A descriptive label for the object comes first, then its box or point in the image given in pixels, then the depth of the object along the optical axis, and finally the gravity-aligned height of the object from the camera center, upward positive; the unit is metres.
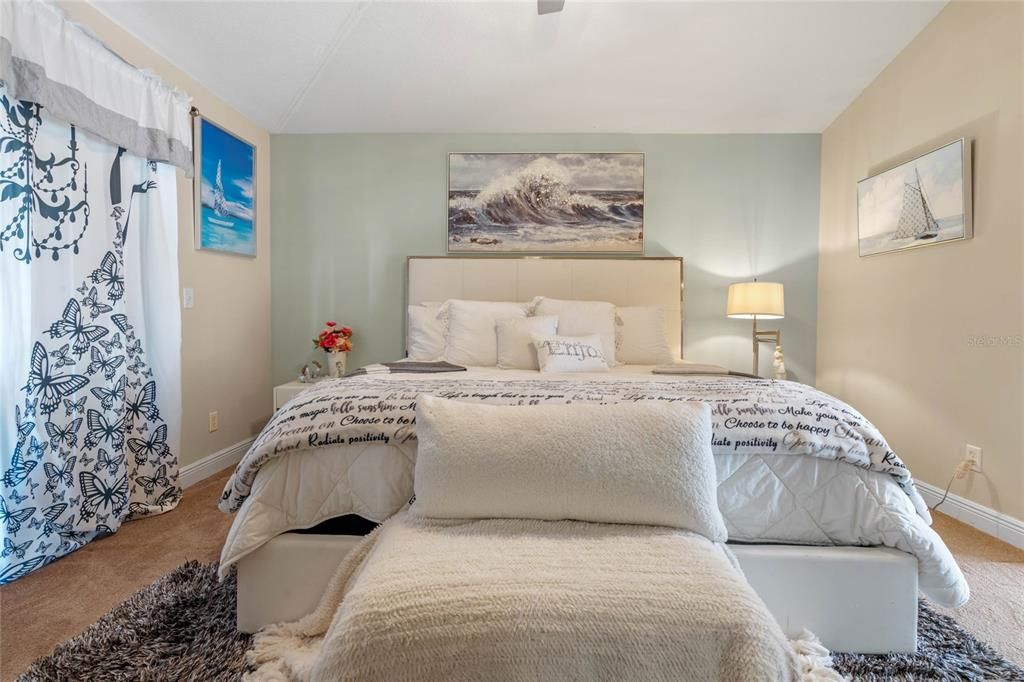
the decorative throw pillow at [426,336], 2.93 -0.07
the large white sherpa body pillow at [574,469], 1.16 -0.35
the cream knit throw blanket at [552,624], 0.88 -0.55
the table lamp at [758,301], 3.03 +0.15
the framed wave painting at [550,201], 3.45 +0.87
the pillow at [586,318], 2.75 +0.04
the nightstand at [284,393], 3.00 -0.43
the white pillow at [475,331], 2.73 -0.04
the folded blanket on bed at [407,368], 2.21 -0.21
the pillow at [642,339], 2.83 -0.08
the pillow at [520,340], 2.55 -0.08
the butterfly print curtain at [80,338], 1.70 -0.06
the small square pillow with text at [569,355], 2.37 -0.15
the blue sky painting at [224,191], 2.78 +0.81
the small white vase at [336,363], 3.33 -0.27
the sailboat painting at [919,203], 2.29 +0.64
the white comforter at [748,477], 1.31 -0.42
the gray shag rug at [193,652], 1.25 -0.88
